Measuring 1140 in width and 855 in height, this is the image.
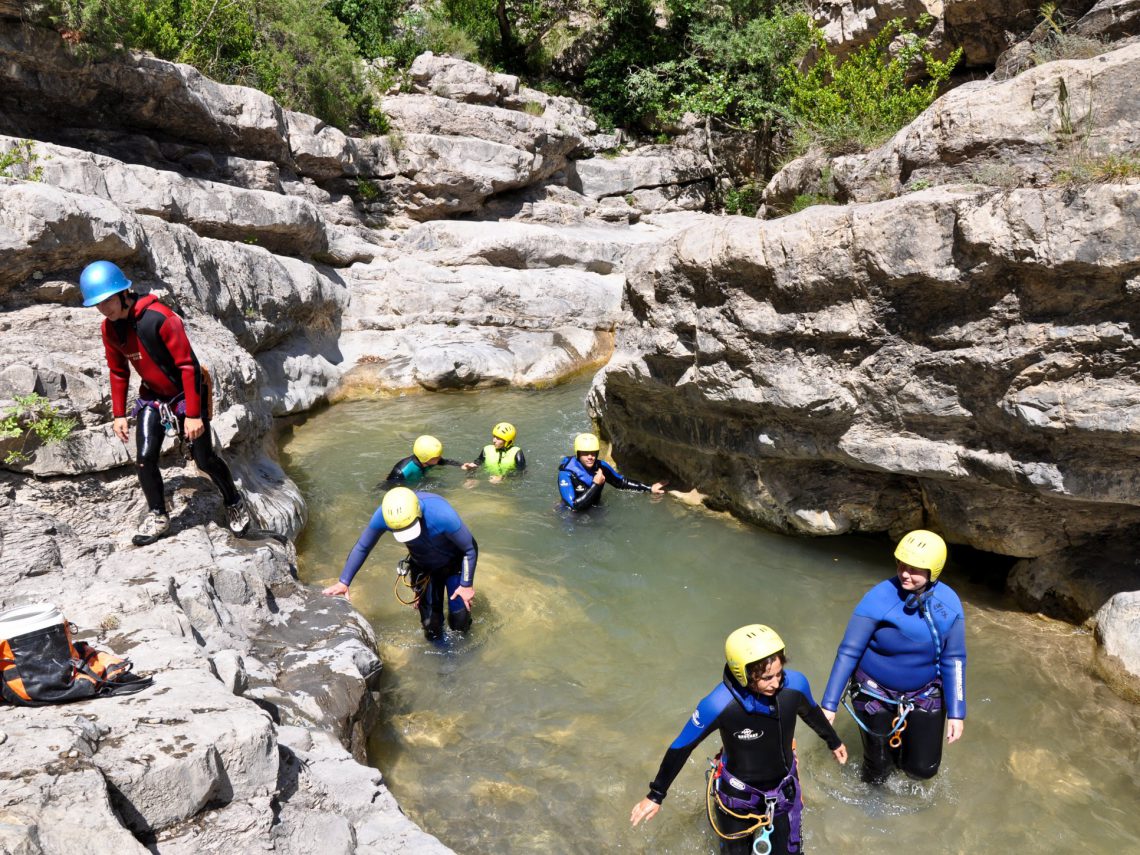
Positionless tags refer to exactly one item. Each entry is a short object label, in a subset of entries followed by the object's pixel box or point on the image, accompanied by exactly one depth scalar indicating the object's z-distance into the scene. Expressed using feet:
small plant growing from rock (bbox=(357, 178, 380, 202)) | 55.52
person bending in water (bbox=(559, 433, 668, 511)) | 27.04
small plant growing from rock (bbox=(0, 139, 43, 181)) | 27.03
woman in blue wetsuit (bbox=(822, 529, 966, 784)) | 14.01
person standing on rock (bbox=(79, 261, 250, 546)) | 16.83
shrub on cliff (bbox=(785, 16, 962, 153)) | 27.30
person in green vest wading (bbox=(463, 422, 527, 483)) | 31.22
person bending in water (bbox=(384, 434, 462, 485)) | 29.73
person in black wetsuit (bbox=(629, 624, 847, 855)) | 12.12
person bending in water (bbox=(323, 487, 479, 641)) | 18.13
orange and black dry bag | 10.66
